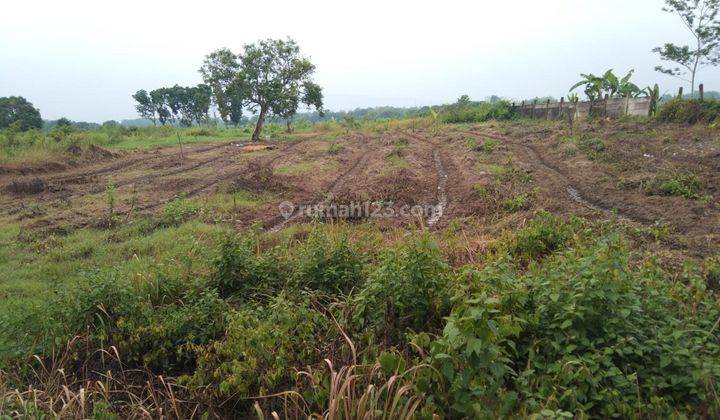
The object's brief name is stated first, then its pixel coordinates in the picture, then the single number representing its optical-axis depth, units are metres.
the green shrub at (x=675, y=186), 7.44
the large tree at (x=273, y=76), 19.88
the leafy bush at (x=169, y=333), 3.49
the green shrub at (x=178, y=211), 7.85
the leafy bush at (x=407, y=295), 3.22
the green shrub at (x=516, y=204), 7.53
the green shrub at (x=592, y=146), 11.61
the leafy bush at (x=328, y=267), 4.10
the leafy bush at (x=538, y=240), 5.05
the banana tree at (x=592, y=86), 21.11
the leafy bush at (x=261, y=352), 2.90
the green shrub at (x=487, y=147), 14.33
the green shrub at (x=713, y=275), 4.00
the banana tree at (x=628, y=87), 20.91
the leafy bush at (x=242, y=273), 4.29
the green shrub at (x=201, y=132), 26.55
